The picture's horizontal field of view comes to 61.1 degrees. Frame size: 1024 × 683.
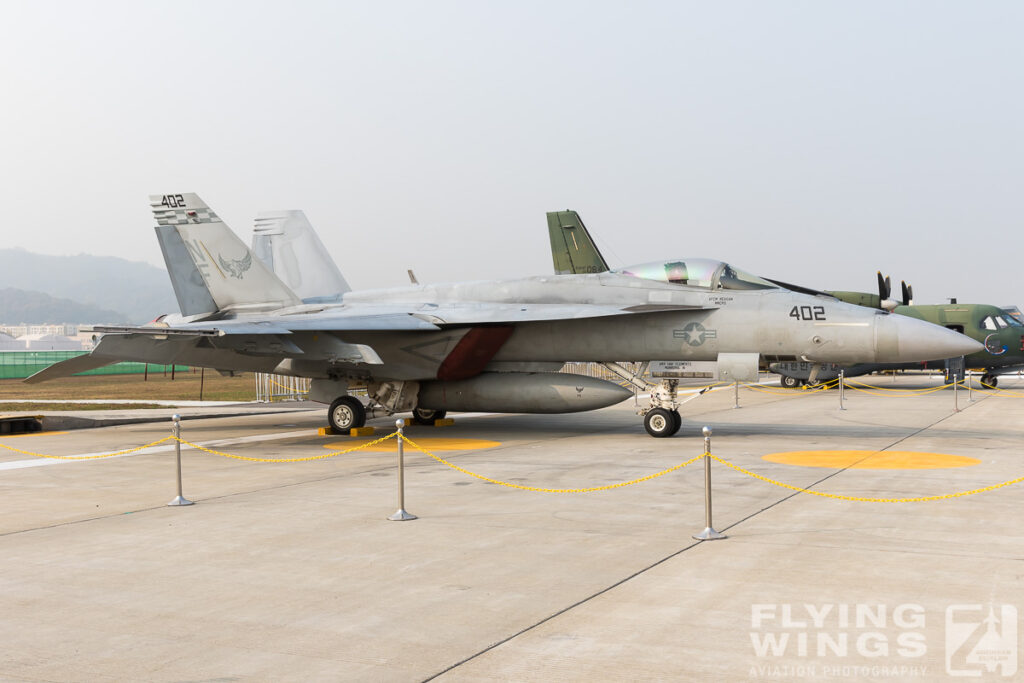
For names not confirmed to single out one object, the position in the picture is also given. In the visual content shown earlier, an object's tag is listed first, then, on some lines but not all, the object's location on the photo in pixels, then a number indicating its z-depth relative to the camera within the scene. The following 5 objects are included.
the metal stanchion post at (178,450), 8.43
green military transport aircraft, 29.06
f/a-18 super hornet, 13.11
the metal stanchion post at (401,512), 7.48
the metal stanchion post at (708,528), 6.61
